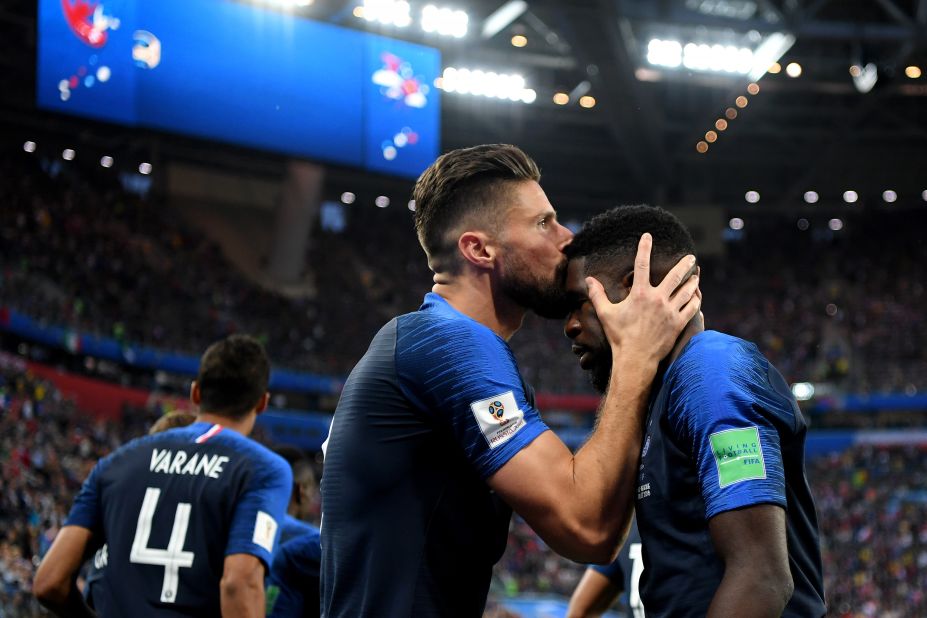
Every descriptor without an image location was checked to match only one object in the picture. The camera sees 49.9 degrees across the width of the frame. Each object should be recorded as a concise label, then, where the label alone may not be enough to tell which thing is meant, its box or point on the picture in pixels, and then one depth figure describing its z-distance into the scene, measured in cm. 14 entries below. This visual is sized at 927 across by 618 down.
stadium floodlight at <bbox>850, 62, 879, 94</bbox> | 2617
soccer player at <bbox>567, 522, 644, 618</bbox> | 408
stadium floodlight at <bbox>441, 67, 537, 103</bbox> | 2925
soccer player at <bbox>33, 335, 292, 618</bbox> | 350
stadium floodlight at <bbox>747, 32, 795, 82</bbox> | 2411
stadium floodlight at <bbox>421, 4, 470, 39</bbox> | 2403
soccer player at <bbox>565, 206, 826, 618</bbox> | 186
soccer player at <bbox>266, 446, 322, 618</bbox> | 394
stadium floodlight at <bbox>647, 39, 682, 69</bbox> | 2588
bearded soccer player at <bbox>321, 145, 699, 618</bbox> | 216
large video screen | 1872
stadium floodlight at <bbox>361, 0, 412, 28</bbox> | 2336
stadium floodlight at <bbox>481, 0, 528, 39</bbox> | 2188
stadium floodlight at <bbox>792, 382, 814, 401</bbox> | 3253
